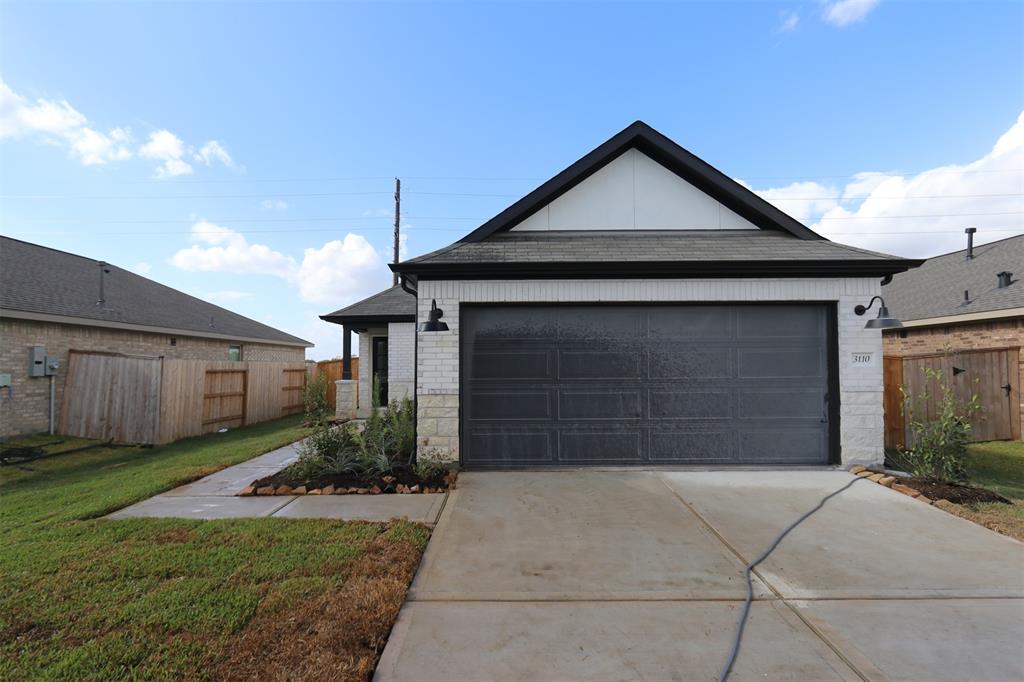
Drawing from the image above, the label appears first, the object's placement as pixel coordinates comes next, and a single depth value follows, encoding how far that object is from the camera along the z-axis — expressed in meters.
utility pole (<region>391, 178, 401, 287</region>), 21.38
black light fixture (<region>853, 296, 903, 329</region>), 5.88
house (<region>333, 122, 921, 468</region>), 6.57
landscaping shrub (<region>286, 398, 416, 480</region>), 6.20
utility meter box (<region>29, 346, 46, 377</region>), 10.38
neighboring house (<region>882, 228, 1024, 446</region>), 8.95
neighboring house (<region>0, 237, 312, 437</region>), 10.20
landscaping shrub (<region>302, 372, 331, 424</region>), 7.58
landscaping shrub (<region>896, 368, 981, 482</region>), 5.67
